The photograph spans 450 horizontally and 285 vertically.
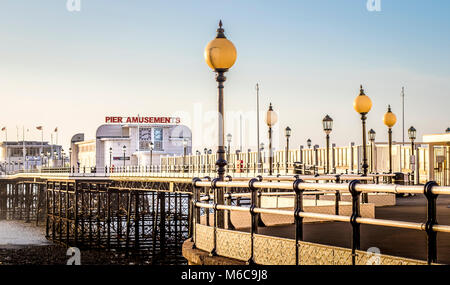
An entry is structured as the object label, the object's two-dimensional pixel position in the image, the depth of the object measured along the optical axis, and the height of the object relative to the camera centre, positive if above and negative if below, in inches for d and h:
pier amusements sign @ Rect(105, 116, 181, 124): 3334.2 +190.6
